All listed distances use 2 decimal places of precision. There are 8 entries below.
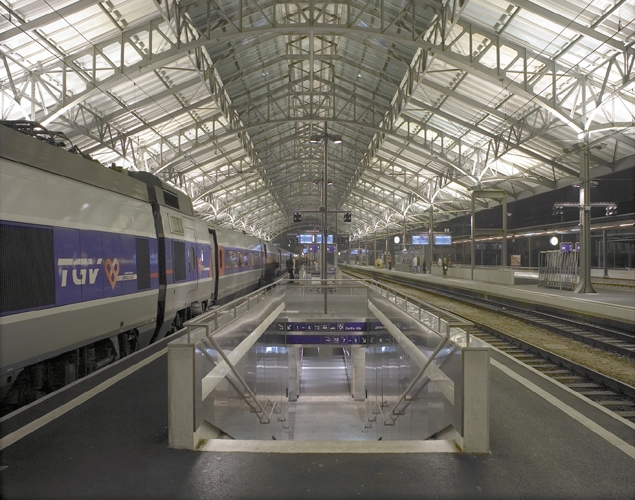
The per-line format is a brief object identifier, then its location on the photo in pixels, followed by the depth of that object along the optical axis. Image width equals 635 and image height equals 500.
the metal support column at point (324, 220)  16.65
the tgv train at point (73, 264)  5.53
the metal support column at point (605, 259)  34.38
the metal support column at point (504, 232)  33.47
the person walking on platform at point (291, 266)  30.71
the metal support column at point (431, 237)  45.31
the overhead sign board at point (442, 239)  48.50
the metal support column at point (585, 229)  22.14
